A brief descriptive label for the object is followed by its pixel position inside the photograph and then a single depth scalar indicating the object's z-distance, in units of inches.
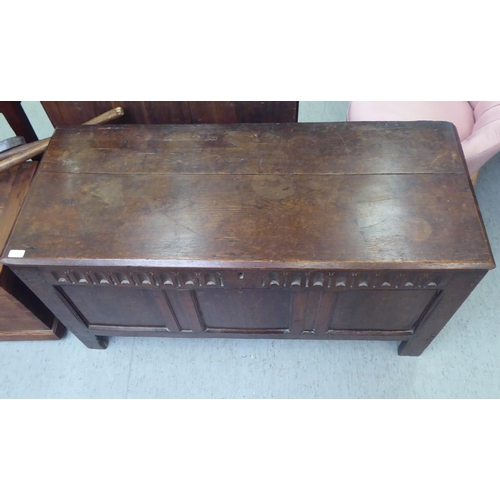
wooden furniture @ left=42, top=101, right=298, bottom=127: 57.3
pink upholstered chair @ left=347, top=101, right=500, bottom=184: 56.9
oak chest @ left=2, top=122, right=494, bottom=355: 41.1
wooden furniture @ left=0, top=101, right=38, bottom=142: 59.1
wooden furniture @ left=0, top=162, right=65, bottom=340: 51.4
